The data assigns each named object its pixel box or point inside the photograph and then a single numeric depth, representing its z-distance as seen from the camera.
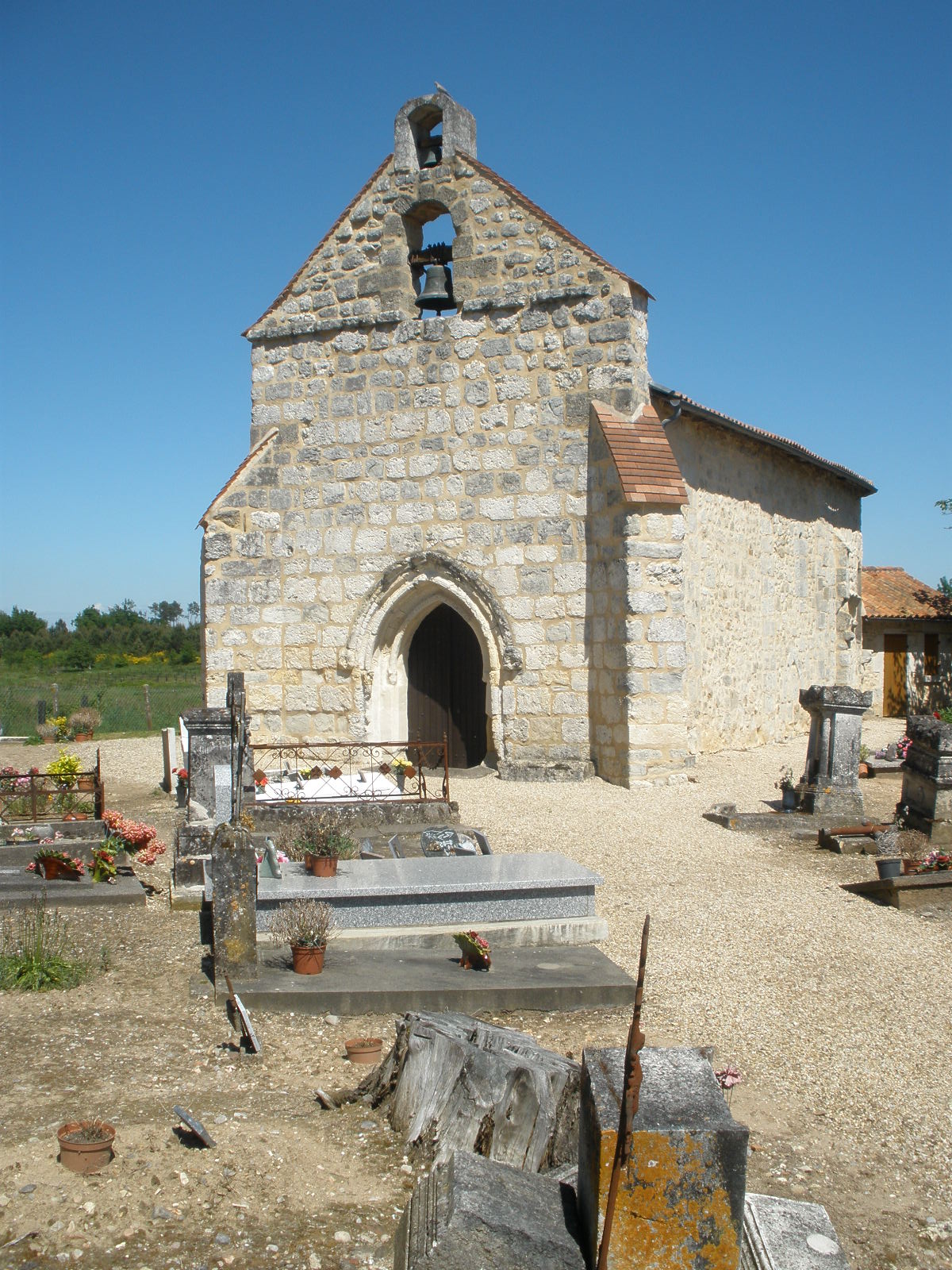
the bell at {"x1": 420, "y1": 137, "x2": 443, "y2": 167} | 12.68
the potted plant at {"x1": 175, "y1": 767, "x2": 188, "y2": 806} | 9.82
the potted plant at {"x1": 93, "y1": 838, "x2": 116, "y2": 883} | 7.52
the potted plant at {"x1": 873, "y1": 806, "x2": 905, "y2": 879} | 8.76
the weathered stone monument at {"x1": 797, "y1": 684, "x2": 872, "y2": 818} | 10.09
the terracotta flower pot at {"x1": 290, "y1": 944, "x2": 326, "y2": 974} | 5.45
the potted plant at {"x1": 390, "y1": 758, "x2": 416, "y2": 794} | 10.64
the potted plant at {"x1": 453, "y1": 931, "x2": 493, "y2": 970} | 5.51
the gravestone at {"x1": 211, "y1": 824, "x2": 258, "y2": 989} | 5.40
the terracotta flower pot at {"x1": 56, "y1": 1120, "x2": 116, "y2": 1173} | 3.53
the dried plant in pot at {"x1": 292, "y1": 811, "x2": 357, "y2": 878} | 6.63
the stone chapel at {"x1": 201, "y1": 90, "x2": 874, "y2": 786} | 11.49
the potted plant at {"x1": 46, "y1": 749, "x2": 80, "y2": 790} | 9.52
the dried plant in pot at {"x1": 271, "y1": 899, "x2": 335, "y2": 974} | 5.46
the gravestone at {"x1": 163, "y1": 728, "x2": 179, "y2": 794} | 12.63
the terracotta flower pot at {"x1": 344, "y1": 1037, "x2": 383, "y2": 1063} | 4.58
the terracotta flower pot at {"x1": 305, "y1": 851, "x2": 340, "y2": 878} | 6.61
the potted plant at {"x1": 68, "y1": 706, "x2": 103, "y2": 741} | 19.16
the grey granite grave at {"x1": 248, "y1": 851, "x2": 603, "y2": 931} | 6.14
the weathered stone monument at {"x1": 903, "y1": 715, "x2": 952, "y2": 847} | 8.98
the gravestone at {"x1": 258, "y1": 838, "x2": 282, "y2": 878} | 6.79
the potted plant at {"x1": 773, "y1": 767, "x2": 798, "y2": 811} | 10.21
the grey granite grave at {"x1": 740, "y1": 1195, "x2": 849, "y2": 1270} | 2.76
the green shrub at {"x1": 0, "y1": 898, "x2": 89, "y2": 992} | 5.47
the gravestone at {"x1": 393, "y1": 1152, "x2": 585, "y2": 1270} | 2.61
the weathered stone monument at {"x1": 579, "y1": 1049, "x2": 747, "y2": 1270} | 2.35
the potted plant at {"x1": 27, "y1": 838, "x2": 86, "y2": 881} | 7.37
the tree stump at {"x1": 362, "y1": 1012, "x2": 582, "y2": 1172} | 3.70
